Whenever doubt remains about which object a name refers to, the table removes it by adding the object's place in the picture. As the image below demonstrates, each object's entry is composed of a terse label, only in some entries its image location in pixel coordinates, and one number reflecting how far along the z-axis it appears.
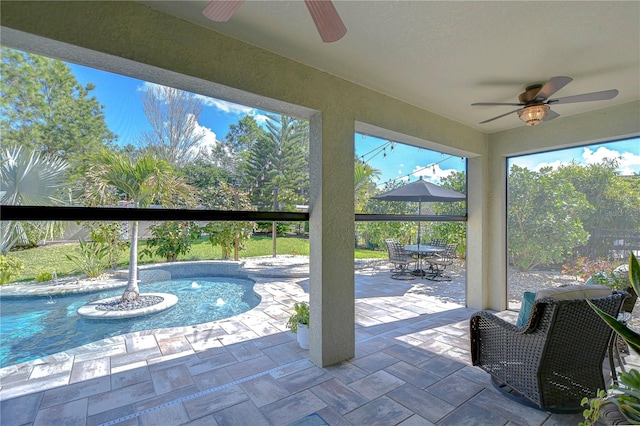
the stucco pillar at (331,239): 2.94
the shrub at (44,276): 3.91
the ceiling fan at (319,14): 1.29
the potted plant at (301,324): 3.34
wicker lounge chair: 2.07
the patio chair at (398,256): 7.14
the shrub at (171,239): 4.53
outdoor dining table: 6.81
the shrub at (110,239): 4.01
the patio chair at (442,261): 7.12
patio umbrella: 5.14
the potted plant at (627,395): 1.23
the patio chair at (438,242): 7.58
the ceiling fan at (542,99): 2.65
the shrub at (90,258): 3.90
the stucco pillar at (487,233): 4.86
